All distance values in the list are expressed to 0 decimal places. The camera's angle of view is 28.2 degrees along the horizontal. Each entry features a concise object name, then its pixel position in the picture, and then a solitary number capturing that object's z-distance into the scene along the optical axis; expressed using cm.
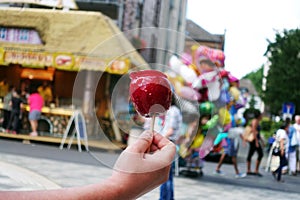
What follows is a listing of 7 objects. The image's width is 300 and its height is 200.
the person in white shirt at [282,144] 1011
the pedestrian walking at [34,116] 970
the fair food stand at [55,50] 1095
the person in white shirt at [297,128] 1160
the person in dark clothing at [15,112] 1171
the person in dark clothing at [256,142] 1062
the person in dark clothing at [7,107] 1145
